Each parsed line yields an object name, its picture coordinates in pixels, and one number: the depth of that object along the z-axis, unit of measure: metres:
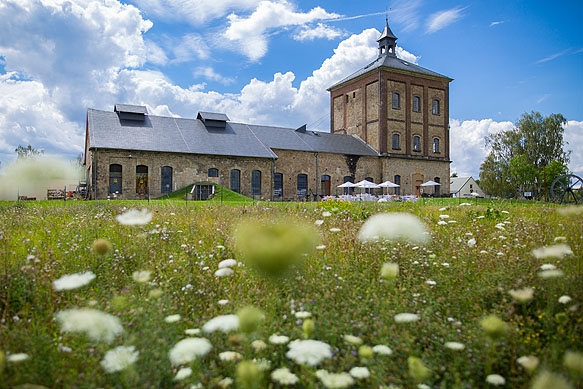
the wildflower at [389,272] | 2.96
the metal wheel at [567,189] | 14.23
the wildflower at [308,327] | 2.48
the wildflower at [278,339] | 2.71
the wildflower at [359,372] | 2.41
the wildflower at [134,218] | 4.22
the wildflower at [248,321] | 2.57
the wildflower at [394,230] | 5.38
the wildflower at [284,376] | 2.41
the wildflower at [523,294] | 3.10
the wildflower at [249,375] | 2.11
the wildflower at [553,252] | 3.89
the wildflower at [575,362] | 2.40
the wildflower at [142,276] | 3.25
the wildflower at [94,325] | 2.70
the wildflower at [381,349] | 2.60
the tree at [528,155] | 49.97
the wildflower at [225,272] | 3.72
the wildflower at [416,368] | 2.26
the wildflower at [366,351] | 2.36
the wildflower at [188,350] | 2.43
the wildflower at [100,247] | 3.70
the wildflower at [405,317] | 2.88
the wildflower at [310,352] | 2.44
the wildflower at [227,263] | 3.94
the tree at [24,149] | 50.19
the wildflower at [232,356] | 2.61
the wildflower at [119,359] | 2.42
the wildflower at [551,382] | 2.19
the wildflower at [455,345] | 2.65
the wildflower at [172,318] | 2.88
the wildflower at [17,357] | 2.33
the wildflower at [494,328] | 2.68
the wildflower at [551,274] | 3.31
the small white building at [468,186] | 62.65
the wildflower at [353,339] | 2.64
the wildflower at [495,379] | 2.52
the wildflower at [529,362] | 2.52
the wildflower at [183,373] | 2.35
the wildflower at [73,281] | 2.96
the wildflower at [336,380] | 2.21
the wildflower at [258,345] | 2.75
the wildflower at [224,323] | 2.68
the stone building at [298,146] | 28.95
